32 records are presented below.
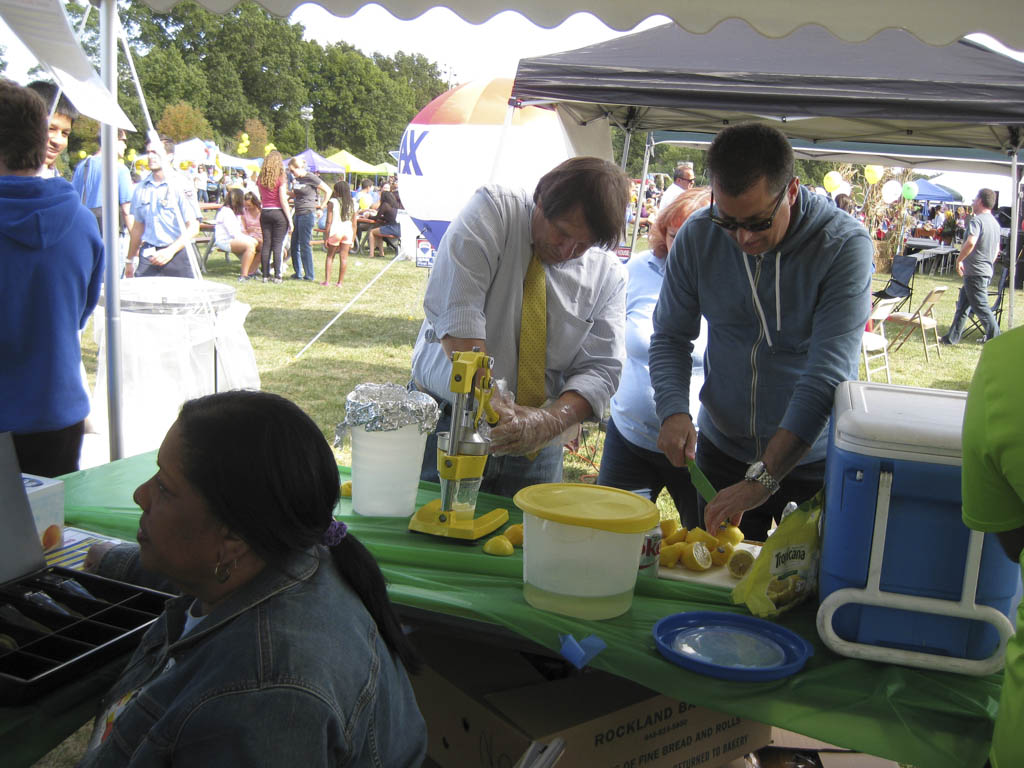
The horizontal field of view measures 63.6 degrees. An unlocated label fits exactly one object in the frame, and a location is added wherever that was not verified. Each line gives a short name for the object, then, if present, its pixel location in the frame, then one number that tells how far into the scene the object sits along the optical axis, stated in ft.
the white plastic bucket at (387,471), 6.33
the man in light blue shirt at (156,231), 21.62
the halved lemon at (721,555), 6.10
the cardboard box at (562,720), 4.99
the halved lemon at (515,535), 6.10
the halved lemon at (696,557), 5.92
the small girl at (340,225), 38.32
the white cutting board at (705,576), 5.79
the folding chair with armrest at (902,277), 34.44
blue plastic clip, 4.55
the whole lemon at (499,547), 5.90
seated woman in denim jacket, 3.14
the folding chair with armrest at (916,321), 30.14
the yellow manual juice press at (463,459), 5.78
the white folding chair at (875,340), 24.35
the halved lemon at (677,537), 6.27
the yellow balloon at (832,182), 42.98
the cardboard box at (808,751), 5.83
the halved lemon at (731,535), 6.35
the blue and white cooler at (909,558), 4.50
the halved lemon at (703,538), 6.19
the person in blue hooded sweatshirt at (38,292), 7.79
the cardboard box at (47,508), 5.24
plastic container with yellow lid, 4.79
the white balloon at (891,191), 58.65
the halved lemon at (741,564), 5.90
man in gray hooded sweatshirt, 6.23
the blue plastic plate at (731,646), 4.50
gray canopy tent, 10.98
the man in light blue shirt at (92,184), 17.48
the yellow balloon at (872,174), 54.70
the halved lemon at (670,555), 5.97
